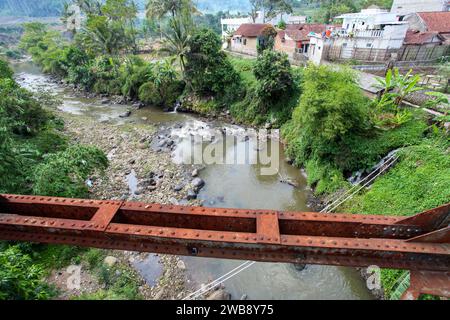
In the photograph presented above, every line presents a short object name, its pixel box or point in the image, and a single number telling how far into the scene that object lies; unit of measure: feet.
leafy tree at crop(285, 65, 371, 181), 28.17
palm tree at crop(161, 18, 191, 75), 56.08
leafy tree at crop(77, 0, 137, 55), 70.38
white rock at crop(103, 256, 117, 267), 22.59
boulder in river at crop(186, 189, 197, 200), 33.27
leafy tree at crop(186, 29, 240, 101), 56.13
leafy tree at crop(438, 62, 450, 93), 39.21
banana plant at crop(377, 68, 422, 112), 31.42
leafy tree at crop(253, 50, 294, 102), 46.60
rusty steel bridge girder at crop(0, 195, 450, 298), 7.15
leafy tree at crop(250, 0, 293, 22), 122.31
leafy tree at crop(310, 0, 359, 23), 113.91
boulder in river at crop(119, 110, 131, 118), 64.04
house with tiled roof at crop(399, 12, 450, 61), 62.13
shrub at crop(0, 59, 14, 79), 46.62
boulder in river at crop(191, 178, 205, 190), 35.50
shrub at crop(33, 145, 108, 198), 23.49
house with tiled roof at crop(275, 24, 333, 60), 71.91
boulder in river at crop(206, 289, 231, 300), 20.51
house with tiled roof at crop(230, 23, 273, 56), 88.63
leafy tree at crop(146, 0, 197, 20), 72.43
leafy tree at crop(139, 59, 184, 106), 65.82
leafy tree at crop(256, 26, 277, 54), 83.82
